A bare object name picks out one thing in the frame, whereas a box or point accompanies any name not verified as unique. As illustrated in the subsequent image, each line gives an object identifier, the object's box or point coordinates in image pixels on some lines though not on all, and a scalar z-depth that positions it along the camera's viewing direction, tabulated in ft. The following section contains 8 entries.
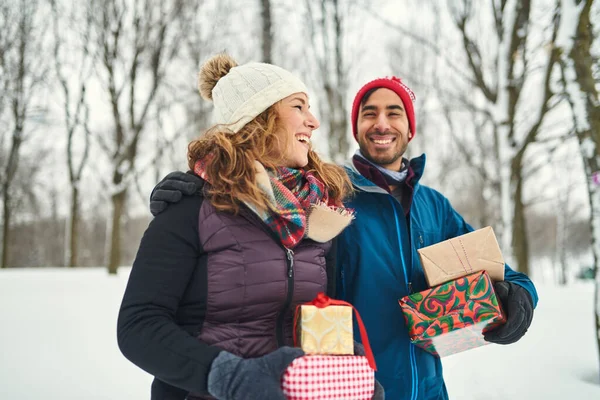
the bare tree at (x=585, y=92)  12.97
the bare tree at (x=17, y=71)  37.73
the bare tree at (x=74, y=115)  33.65
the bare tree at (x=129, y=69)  32.40
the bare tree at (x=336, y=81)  30.17
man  6.39
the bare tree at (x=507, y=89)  23.06
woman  4.00
